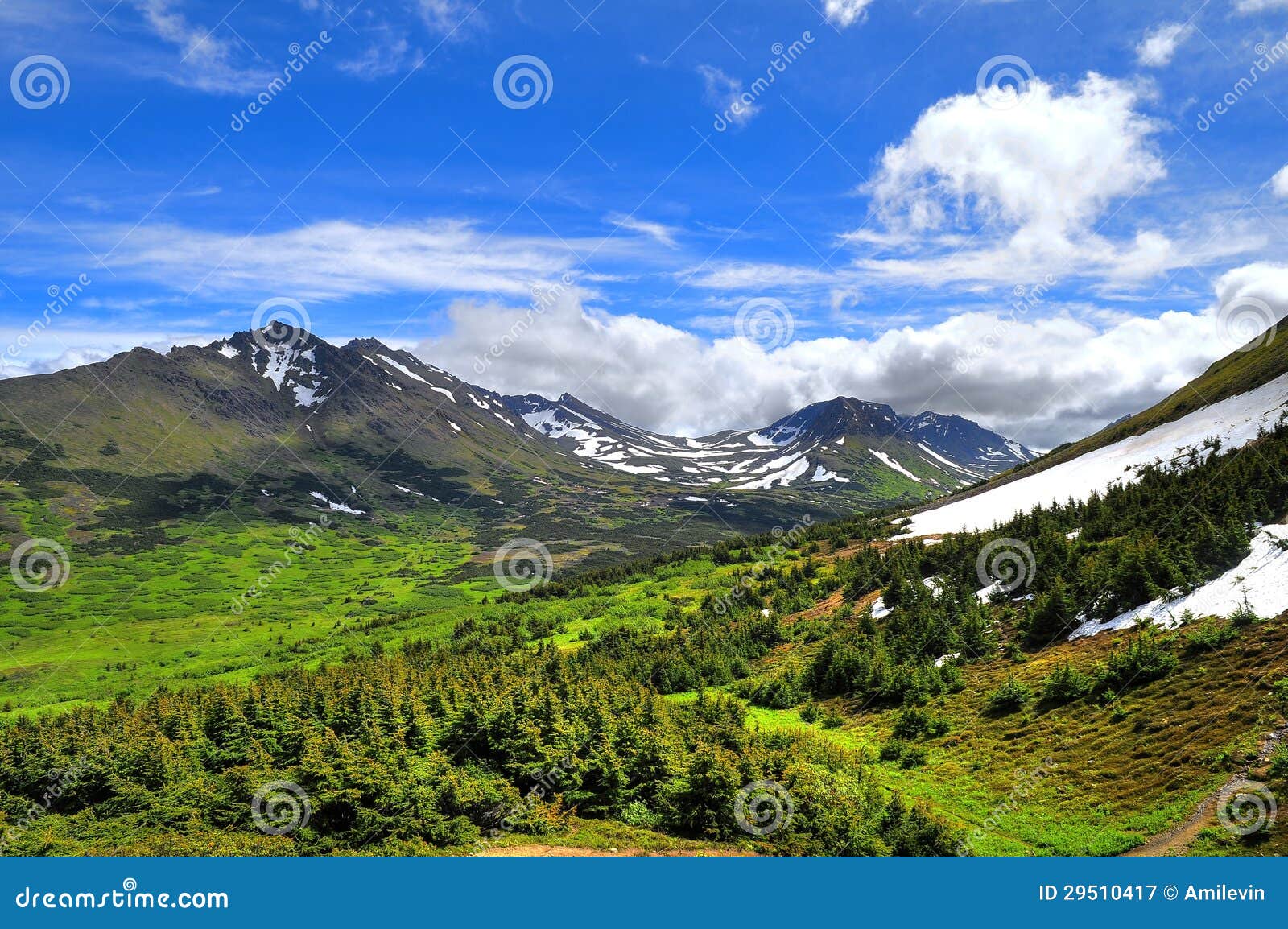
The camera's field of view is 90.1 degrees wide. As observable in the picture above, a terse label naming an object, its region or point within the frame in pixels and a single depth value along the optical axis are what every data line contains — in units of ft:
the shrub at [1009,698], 111.86
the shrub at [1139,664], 96.68
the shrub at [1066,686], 104.22
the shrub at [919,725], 116.57
